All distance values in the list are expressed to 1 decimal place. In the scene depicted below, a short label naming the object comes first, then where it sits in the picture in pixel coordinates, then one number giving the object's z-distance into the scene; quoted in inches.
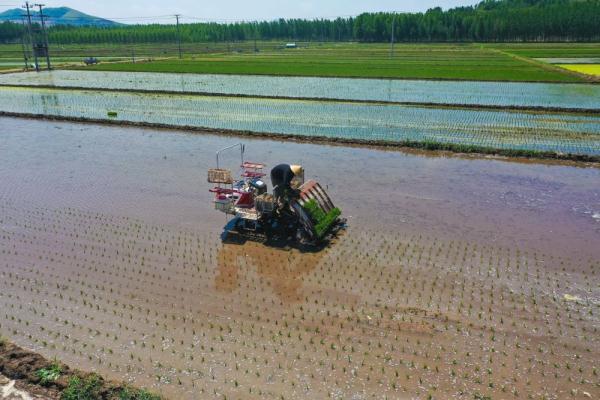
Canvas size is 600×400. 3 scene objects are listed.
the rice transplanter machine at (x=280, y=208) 519.5
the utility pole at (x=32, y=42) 2416.5
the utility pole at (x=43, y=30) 2559.1
